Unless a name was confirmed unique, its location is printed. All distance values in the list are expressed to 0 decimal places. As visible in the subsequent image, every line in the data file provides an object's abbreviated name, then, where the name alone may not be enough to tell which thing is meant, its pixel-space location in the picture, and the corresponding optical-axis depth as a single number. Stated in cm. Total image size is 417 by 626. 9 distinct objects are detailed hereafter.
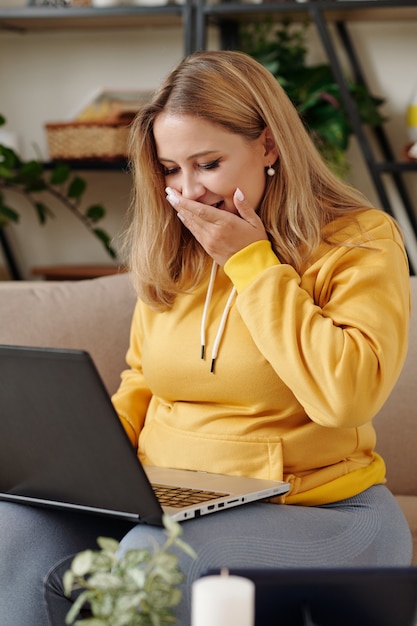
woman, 132
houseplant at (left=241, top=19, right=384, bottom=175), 280
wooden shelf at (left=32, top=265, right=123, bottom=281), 302
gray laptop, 111
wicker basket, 292
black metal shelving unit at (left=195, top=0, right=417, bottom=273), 272
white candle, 72
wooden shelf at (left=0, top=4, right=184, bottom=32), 286
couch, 186
